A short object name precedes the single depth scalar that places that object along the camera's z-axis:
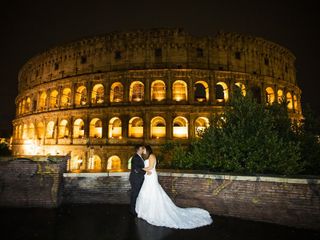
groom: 6.20
